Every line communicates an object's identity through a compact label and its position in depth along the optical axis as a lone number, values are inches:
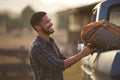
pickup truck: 165.3
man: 208.1
